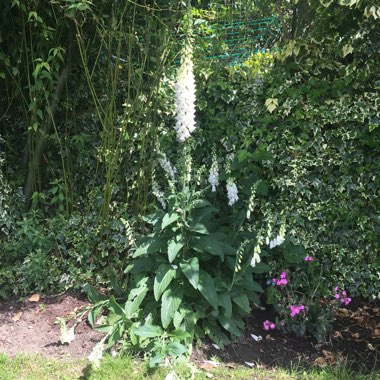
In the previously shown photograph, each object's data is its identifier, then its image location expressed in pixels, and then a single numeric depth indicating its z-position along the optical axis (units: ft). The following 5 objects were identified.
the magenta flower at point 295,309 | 11.75
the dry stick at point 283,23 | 13.92
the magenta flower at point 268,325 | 11.93
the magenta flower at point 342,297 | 12.17
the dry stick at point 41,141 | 13.57
